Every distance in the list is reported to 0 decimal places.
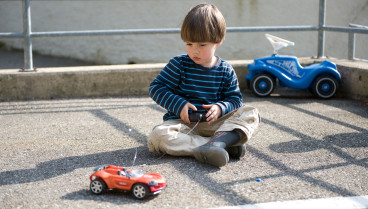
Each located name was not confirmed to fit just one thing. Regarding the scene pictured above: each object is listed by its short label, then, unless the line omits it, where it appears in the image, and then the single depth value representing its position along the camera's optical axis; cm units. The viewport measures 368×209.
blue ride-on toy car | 463
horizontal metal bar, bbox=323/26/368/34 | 456
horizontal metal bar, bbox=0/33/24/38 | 452
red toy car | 221
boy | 284
